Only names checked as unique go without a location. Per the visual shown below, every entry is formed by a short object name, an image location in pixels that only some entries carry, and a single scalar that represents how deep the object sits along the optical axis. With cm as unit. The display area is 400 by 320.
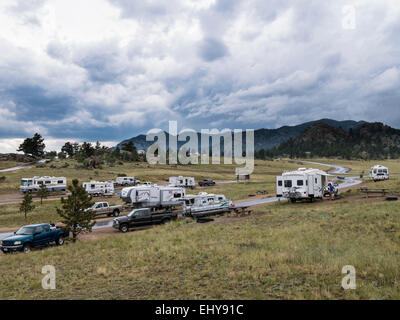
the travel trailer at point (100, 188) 4609
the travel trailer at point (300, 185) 2844
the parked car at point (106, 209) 2927
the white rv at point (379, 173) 5022
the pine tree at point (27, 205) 2813
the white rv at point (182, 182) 5850
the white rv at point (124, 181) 5966
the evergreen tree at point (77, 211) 1839
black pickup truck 2125
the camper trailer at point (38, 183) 4997
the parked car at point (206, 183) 6437
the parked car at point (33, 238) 1595
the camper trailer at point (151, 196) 2750
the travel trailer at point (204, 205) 2566
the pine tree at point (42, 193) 3847
